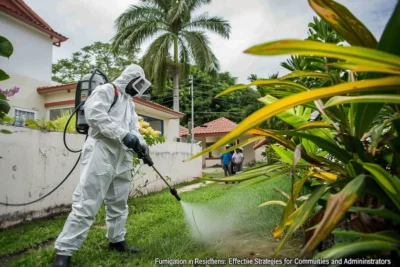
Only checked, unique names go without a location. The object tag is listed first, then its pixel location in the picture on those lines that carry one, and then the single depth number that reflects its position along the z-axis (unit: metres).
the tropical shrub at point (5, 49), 1.71
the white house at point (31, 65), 7.89
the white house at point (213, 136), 19.31
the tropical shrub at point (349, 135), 0.71
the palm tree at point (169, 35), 14.77
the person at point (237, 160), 11.20
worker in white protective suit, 2.14
